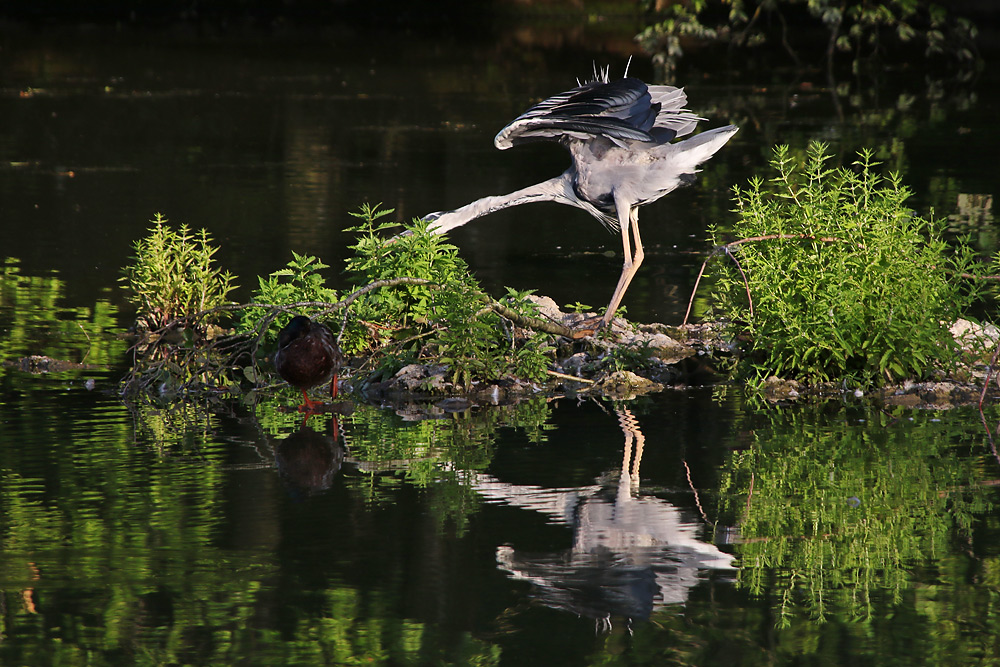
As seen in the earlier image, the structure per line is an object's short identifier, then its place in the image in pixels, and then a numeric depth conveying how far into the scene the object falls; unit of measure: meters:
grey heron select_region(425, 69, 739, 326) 18.44
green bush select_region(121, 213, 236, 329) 19.52
